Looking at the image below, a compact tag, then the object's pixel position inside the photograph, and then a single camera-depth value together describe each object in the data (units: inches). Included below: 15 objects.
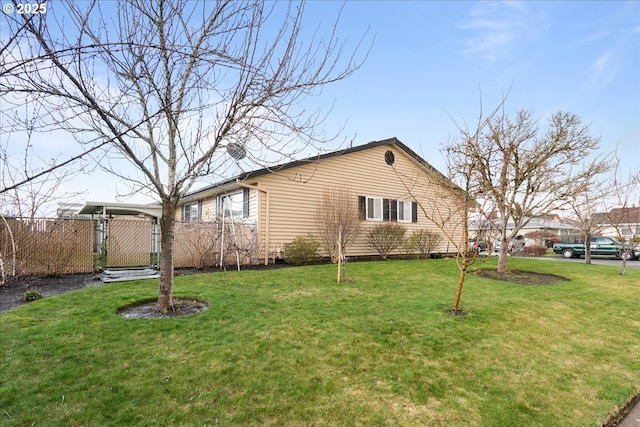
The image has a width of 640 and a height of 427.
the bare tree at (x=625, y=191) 494.9
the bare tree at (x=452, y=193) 234.9
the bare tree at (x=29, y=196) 195.7
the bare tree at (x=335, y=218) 518.9
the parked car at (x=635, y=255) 981.8
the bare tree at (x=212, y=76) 171.8
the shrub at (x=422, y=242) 645.9
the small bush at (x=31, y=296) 251.1
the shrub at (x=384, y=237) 594.9
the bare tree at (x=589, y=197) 448.5
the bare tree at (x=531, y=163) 446.0
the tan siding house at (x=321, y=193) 505.4
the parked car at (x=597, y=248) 1003.3
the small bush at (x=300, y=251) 491.8
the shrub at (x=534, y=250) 1163.9
